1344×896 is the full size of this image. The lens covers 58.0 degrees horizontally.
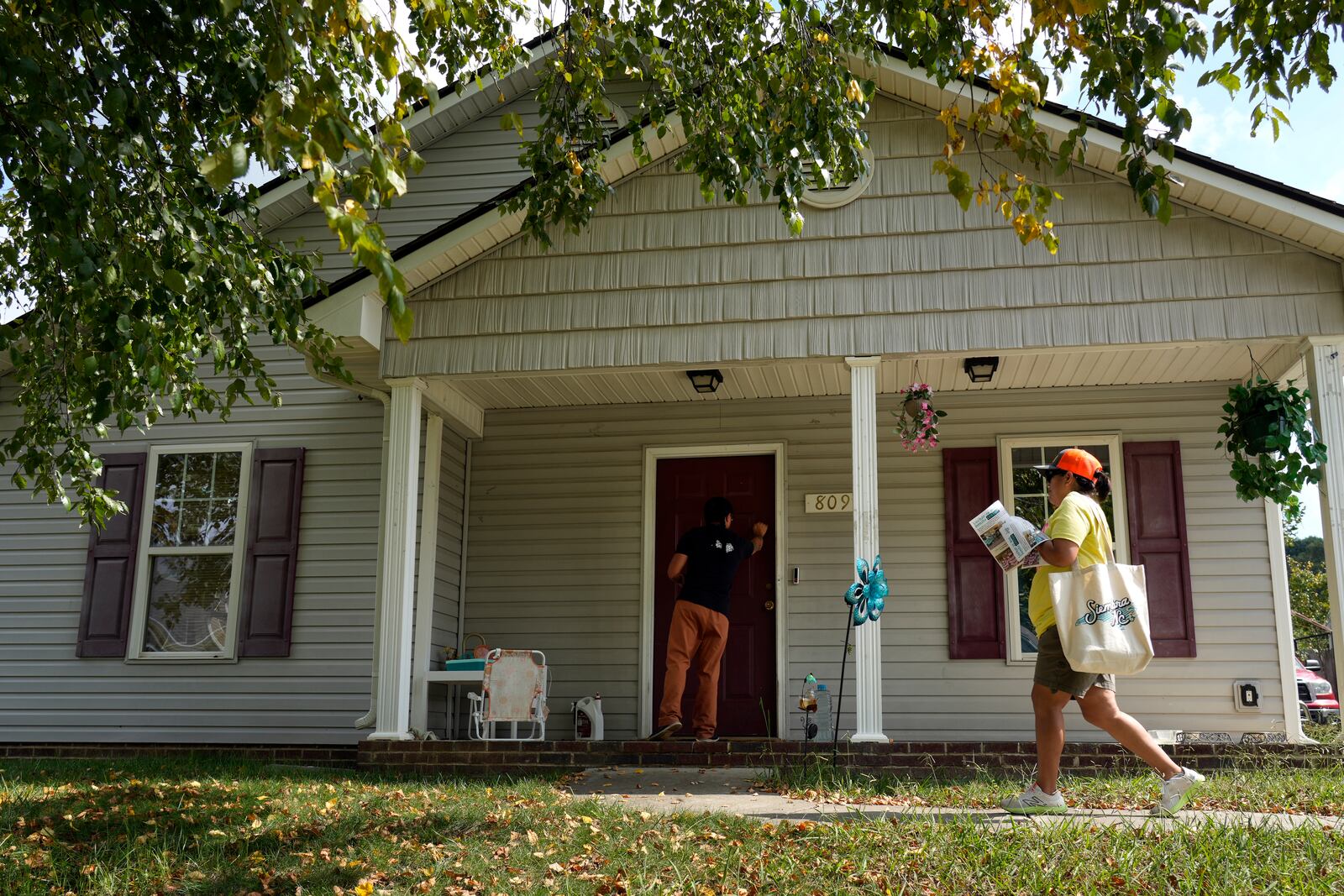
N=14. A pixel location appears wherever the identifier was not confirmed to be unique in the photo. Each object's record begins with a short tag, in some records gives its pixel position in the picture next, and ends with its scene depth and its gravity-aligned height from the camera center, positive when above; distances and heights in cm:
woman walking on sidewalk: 536 -9
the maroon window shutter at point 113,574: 1025 +72
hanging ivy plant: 770 +150
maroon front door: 966 +69
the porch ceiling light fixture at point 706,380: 929 +220
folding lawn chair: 863 -16
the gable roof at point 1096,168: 757 +305
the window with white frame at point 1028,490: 928 +143
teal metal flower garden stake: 757 +46
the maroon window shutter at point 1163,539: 898 +102
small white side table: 909 -8
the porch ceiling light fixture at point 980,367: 879 +220
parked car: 1619 -28
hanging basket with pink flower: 877 +182
